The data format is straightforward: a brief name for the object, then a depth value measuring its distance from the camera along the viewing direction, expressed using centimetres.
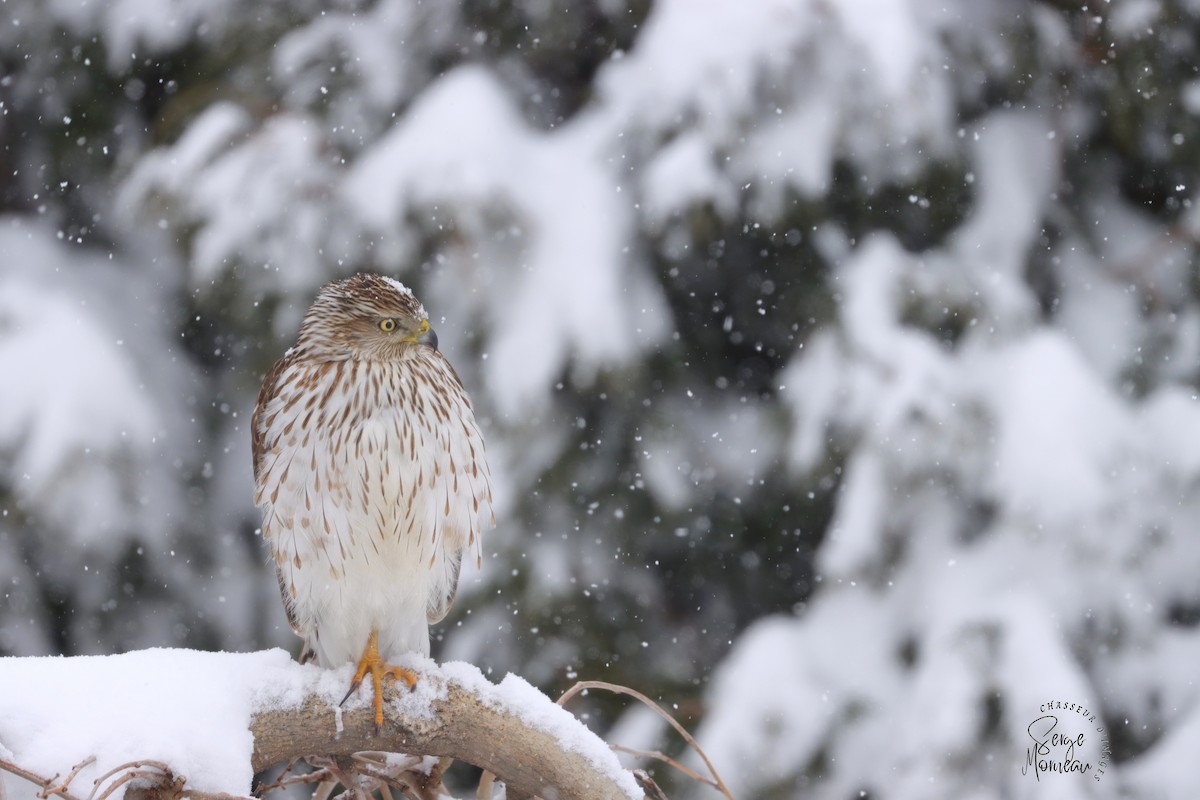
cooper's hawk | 1124
